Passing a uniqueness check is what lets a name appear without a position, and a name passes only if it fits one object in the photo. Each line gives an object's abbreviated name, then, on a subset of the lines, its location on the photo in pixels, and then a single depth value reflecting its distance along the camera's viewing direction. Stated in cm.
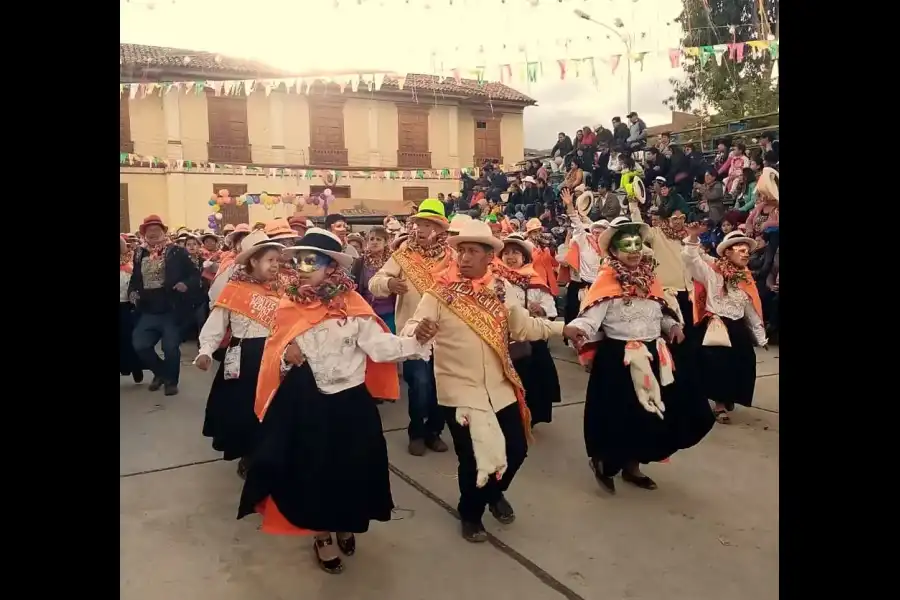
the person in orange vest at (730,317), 620
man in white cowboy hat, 391
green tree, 1596
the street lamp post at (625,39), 1168
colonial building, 2191
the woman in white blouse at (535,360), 607
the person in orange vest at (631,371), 448
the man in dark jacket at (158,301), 791
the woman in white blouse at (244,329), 488
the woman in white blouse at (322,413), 354
